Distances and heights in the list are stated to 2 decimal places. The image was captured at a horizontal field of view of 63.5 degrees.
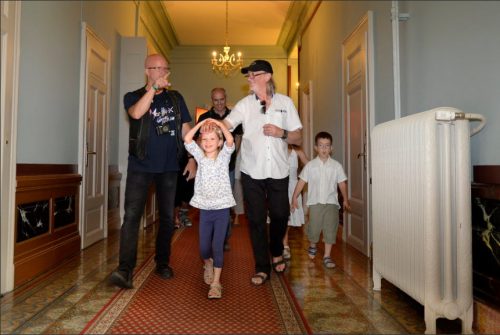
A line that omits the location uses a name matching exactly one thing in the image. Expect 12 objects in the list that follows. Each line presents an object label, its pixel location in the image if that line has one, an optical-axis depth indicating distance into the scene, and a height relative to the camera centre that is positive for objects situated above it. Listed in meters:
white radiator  1.74 -0.14
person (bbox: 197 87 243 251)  3.78 +0.68
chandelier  7.19 +2.21
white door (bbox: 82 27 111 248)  3.84 +0.43
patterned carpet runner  1.85 -0.66
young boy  3.20 -0.08
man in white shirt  2.63 +0.20
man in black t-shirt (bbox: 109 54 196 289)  2.50 +0.18
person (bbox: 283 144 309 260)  3.66 -0.03
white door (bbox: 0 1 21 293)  2.32 +0.30
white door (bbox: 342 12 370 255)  3.71 +0.51
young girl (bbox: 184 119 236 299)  2.39 -0.02
